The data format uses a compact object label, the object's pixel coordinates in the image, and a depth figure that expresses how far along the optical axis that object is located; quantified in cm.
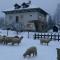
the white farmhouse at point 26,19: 4828
